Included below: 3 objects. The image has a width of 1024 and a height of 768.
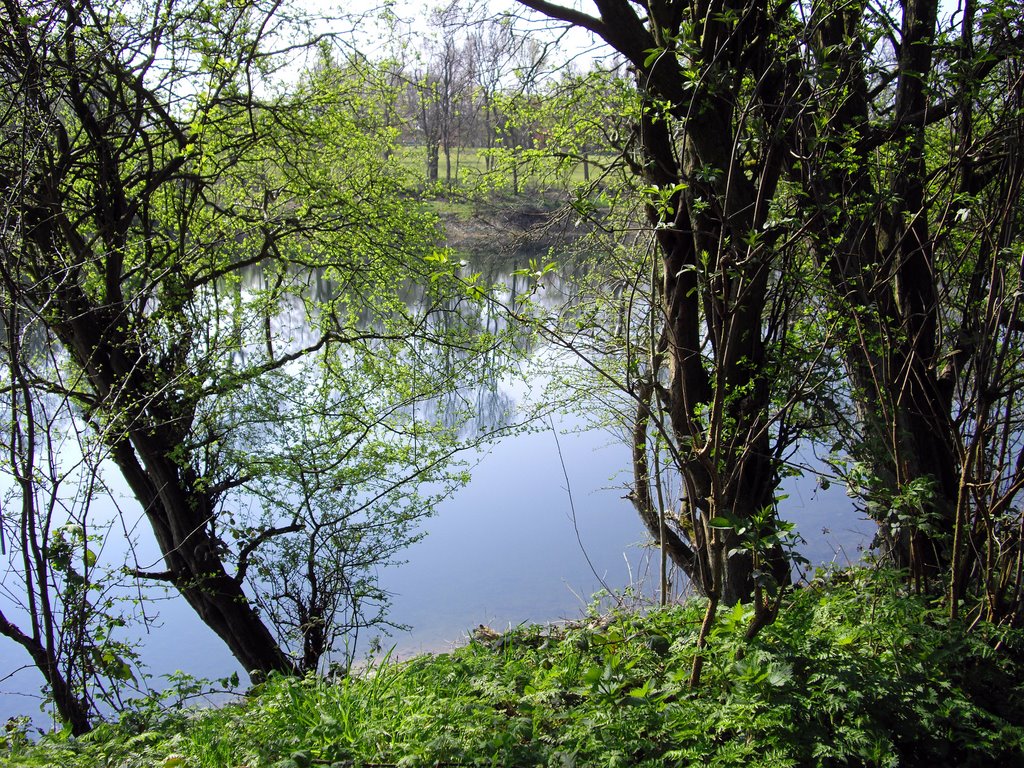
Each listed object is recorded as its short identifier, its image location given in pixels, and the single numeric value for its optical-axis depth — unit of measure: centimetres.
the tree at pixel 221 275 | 578
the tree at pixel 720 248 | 305
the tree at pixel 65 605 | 355
